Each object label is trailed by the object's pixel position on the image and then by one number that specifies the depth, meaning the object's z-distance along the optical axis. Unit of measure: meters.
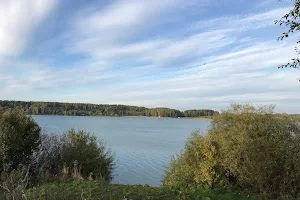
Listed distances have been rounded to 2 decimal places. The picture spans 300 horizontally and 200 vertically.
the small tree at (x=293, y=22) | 4.15
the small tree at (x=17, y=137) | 8.79
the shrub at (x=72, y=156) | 9.99
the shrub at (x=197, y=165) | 7.86
